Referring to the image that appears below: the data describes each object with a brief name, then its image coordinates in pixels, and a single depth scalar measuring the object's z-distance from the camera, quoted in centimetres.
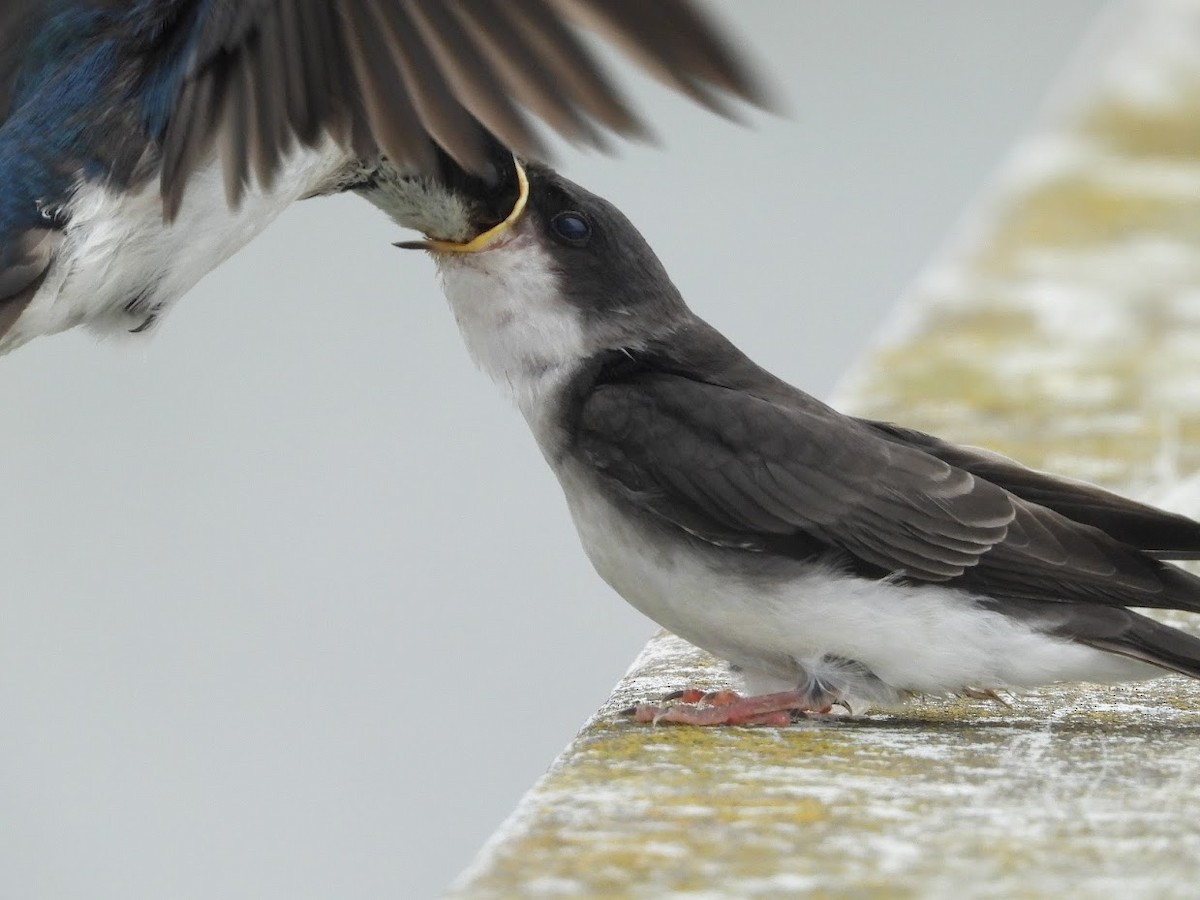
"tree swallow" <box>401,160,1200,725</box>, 632
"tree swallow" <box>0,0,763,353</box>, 525
